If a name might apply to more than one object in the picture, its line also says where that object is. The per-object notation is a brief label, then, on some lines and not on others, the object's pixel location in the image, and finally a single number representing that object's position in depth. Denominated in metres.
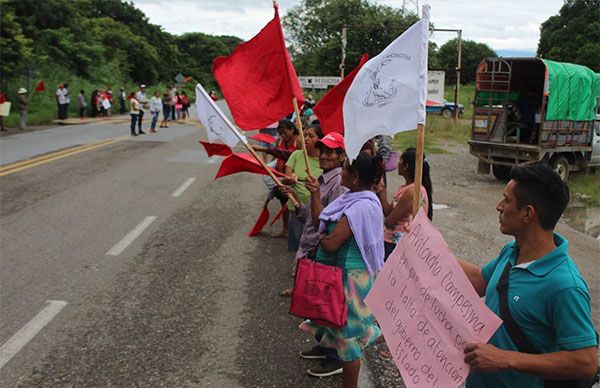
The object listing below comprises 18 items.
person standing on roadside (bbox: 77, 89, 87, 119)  29.72
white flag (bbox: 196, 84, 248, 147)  4.51
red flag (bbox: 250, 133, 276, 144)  8.15
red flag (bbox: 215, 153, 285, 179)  4.48
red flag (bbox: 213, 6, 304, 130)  4.46
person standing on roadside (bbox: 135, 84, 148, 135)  21.81
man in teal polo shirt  1.91
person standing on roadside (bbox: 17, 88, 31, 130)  22.36
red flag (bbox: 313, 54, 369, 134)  4.70
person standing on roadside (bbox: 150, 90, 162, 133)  23.27
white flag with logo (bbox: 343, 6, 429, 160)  3.04
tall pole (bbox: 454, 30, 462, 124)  24.76
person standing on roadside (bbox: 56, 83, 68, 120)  26.94
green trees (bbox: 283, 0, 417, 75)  44.50
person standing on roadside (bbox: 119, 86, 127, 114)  37.58
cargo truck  12.96
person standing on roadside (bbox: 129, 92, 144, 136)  20.52
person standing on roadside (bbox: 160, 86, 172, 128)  28.33
